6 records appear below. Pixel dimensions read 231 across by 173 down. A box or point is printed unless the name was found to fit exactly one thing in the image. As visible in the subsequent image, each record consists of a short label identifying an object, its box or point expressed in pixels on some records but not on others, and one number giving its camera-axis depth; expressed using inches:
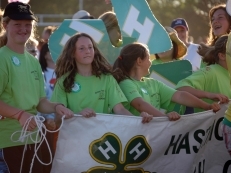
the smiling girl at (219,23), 546.1
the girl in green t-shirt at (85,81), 414.8
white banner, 398.1
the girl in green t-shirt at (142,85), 438.2
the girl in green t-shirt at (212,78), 452.6
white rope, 375.8
